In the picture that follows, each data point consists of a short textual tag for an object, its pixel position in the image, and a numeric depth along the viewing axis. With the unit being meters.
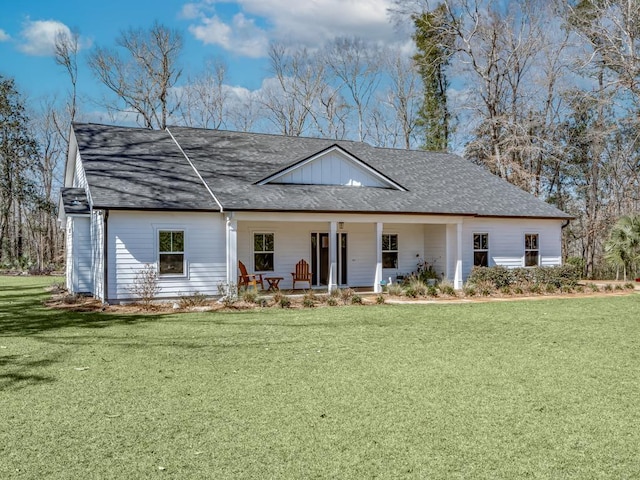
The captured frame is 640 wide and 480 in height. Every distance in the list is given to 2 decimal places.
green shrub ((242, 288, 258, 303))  14.14
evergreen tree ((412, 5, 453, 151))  34.94
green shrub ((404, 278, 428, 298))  15.62
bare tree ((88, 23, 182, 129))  36.41
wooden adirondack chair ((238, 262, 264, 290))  15.83
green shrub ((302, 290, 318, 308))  13.93
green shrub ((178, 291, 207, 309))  13.67
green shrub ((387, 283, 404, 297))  16.02
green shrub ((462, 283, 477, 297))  16.24
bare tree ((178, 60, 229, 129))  40.88
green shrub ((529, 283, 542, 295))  16.92
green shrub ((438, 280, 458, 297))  16.11
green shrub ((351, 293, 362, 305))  14.37
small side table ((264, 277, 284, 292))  16.53
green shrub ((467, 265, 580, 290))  17.91
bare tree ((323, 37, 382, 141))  40.97
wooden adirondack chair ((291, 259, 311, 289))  17.41
